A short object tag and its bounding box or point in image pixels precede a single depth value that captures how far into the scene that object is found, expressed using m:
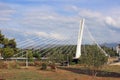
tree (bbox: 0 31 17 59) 51.96
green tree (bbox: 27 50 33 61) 57.86
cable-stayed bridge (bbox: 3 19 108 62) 65.73
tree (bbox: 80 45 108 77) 29.40
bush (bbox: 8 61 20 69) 42.02
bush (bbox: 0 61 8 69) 40.70
